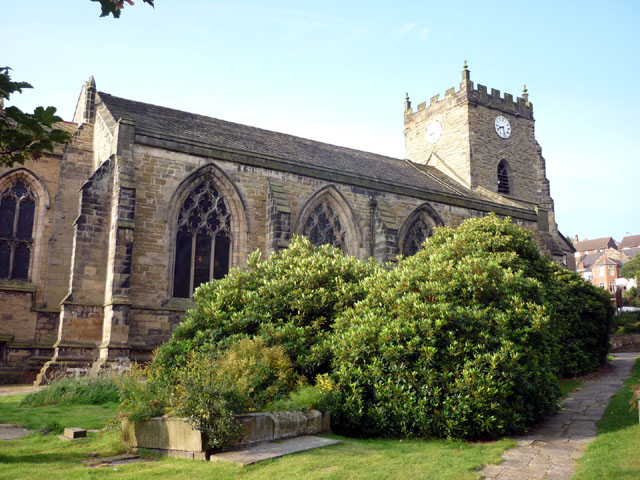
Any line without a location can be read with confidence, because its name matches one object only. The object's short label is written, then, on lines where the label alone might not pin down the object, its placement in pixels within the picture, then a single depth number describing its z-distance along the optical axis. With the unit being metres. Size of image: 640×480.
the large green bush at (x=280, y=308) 10.48
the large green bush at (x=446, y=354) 8.52
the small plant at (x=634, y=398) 9.44
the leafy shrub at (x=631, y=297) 50.59
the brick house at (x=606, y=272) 85.12
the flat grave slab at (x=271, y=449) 6.86
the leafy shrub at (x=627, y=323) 33.09
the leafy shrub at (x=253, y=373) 8.01
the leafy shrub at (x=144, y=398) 7.85
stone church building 16.69
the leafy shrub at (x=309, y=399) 8.56
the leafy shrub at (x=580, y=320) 16.68
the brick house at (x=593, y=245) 109.88
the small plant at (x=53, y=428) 8.80
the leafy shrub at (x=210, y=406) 7.14
